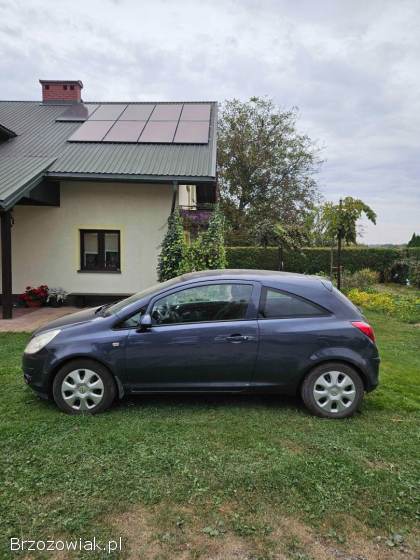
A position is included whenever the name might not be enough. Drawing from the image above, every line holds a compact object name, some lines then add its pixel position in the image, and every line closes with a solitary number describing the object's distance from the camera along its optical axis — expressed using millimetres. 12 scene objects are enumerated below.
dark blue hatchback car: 3805
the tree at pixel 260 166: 26734
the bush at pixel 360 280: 14516
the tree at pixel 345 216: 12789
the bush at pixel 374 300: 10693
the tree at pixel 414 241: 22016
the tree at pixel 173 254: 8626
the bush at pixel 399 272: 17547
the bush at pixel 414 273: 16344
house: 9609
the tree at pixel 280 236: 13461
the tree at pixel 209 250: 8508
